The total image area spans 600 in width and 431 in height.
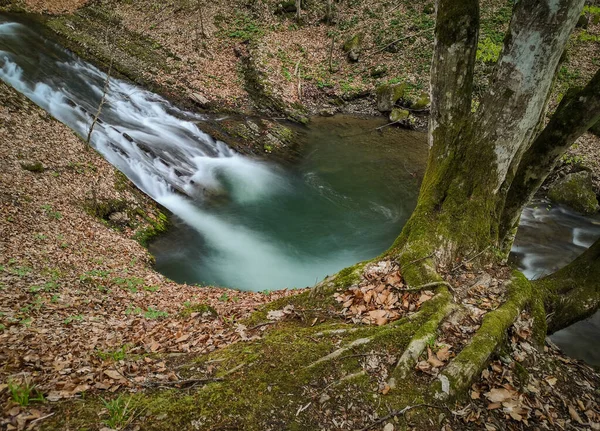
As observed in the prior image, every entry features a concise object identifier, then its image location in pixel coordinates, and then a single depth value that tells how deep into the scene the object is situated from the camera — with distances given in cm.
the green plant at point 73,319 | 439
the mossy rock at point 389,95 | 2006
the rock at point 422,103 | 1953
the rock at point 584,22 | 1983
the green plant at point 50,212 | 804
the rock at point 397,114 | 1927
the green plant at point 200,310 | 489
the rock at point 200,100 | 1762
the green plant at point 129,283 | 670
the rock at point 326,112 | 2022
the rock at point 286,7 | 2467
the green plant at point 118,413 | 221
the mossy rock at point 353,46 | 2292
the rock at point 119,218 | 960
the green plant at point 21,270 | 569
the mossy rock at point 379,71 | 2216
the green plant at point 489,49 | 873
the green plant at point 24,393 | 229
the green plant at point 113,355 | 310
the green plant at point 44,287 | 530
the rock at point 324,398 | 244
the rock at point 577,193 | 1272
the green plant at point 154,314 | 519
